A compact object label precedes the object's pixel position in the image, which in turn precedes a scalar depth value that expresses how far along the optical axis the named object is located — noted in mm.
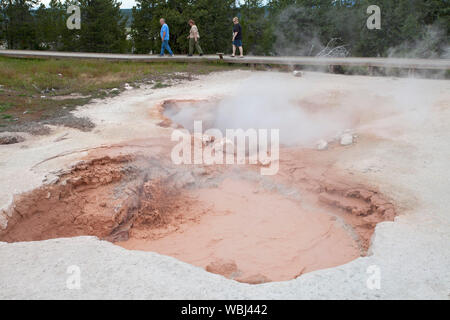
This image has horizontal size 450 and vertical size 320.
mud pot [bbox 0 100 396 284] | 3887
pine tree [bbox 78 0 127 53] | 17312
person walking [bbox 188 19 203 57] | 12099
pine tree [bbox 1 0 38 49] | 18672
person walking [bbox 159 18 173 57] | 12063
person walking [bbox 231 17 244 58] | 11719
